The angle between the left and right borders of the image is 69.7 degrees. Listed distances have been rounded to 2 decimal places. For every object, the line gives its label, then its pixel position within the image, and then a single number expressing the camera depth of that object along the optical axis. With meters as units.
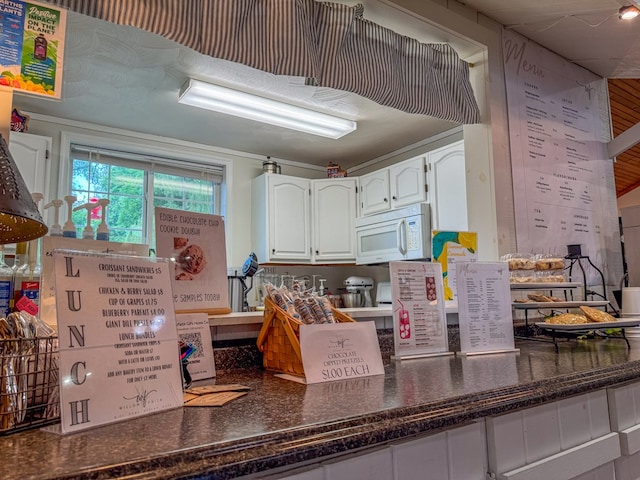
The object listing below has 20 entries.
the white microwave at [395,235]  3.61
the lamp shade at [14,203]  0.70
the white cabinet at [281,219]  4.14
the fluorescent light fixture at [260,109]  2.92
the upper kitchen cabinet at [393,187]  3.78
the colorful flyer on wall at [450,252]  1.94
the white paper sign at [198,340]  1.06
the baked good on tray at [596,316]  1.62
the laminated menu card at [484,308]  1.43
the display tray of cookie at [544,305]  1.74
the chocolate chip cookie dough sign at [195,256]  1.12
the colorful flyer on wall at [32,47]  1.15
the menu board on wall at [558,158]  2.30
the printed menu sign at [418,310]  1.35
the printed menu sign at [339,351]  1.01
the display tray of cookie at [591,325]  1.51
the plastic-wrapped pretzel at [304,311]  1.12
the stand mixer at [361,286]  4.50
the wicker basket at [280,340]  1.05
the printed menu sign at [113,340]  0.66
